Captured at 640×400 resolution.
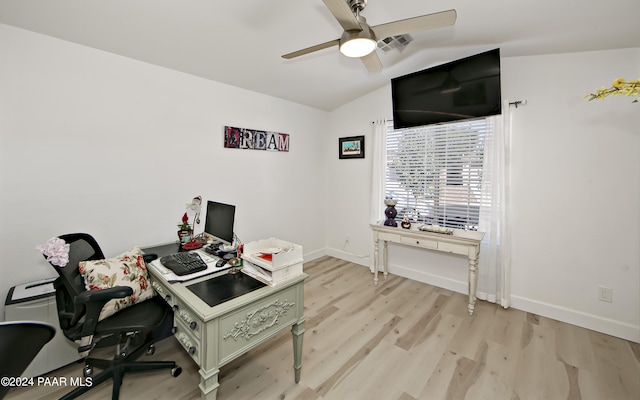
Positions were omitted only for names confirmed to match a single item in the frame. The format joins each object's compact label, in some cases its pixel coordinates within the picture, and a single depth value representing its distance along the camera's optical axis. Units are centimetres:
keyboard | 171
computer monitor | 203
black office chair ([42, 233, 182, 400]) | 142
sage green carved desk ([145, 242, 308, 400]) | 126
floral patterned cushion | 158
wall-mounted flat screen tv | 257
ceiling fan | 138
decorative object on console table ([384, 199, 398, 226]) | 325
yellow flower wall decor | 156
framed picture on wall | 385
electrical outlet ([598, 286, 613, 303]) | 229
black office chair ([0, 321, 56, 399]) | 83
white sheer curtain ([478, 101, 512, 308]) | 267
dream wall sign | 300
